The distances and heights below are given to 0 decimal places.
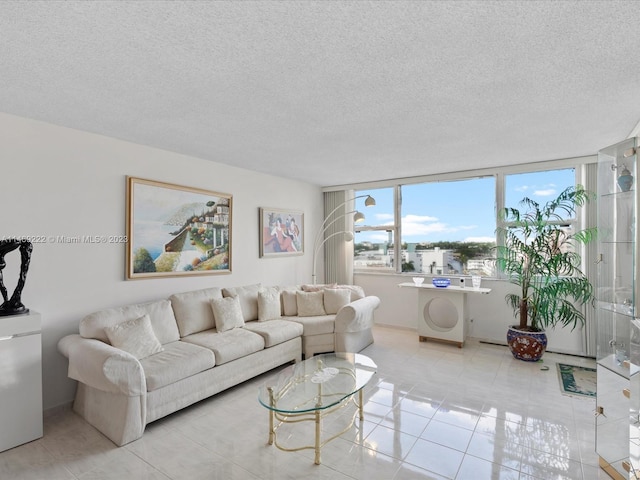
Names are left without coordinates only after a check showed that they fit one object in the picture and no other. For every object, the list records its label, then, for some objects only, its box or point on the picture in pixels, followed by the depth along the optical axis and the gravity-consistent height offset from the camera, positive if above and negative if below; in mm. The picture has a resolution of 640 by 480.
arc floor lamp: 5535 +161
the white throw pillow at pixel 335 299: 4465 -775
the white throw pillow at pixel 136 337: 2723 -800
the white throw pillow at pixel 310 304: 4395 -825
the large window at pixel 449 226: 4887 +240
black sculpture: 2416 -248
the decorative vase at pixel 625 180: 2064 +386
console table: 4465 -968
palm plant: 3887 -246
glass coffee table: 2189 -1087
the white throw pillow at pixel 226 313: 3584 -789
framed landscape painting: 3408 +123
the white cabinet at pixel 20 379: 2316 -986
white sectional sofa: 2402 -963
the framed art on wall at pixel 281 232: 4883 +140
